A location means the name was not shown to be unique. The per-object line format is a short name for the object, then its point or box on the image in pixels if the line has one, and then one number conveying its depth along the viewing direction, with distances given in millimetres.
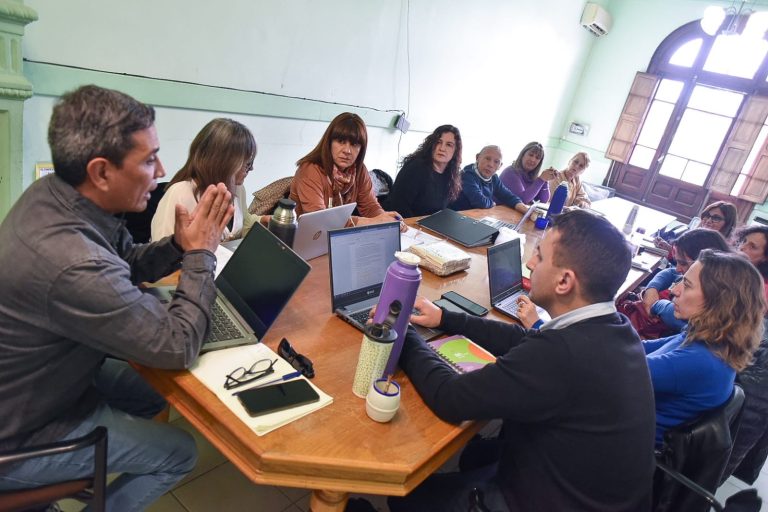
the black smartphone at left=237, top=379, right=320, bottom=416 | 985
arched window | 6551
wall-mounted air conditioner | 6840
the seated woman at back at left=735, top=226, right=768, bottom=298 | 2586
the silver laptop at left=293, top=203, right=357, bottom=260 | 1698
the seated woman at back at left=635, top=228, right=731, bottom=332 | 2324
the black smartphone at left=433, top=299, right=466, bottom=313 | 1721
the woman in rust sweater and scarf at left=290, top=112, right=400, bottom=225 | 2395
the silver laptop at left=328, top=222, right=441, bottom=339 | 1417
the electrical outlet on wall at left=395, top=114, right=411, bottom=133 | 4652
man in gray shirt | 886
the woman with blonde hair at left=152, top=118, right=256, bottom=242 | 1705
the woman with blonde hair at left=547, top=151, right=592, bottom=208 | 4209
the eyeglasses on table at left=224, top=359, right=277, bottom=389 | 1046
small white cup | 1031
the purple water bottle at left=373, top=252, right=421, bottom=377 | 1091
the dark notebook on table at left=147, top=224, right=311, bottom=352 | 1184
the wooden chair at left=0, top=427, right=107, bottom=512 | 896
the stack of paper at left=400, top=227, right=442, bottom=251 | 2230
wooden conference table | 917
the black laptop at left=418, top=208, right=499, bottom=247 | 2545
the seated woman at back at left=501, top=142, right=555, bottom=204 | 4047
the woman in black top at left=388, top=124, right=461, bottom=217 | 3029
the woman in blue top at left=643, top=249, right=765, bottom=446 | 1427
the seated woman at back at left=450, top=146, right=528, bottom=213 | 3549
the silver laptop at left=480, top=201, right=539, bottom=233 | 3119
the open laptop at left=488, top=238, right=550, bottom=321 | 1822
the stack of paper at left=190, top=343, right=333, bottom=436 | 965
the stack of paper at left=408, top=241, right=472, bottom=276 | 2010
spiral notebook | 1324
